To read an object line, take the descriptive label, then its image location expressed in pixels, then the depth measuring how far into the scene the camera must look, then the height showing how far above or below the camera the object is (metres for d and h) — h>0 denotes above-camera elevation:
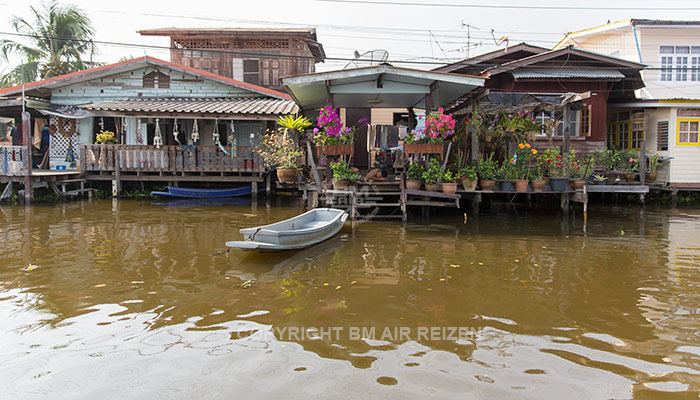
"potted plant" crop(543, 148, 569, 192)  12.29 +0.13
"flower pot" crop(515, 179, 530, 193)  12.01 -0.31
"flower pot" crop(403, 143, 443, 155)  11.65 +0.62
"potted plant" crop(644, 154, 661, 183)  16.11 +0.22
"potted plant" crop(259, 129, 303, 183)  14.01 +0.52
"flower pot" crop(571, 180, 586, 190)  12.56 -0.29
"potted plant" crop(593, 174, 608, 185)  14.31 -0.21
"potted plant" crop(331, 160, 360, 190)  11.85 -0.08
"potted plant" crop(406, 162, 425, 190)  12.06 -0.08
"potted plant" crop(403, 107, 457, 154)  11.67 +0.94
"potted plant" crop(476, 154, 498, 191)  11.99 +0.00
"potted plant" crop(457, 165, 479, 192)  11.86 -0.10
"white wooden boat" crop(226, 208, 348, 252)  7.64 -1.07
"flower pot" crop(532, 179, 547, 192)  12.12 -0.31
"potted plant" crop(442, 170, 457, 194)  11.69 -0.28
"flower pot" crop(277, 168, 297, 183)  13.95 -0.04
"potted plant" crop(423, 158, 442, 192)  11.85 -0.08
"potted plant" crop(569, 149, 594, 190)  12.62 +0.00
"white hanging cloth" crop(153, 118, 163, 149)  17.20 +1.24
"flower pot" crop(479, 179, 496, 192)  11.95 -0.28
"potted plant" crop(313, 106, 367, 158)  11.78 +0.95
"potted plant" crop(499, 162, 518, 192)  12.12 -0.05
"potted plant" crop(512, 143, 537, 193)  12.18 +0.29
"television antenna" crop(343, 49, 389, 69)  13.63 +3.41
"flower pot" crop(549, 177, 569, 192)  12.22 -0.28
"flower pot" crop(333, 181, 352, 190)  11.88 -0.31
